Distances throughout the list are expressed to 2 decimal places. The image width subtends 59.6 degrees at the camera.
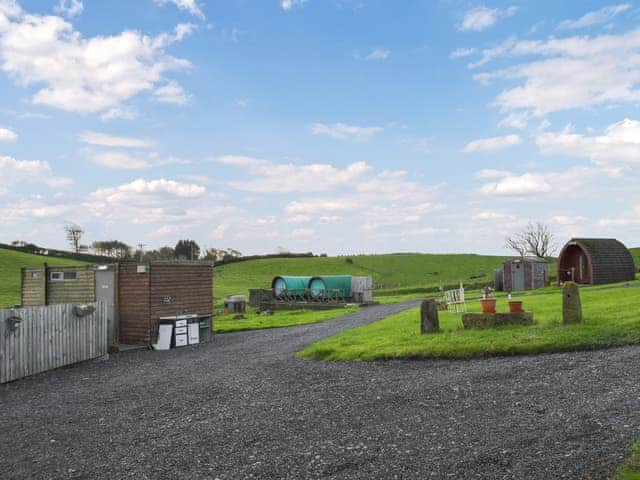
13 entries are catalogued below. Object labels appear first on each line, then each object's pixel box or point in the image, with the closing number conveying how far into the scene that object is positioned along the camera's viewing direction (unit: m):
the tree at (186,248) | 105.46
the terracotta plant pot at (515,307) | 17.75
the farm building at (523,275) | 45.78
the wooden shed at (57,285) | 26.61
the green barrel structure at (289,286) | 46.16
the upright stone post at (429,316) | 18.00
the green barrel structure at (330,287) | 44.03
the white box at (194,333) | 24.88
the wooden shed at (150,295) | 24.88
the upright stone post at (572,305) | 16.58
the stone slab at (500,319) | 17.36
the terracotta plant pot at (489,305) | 17.95
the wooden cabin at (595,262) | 41.28
